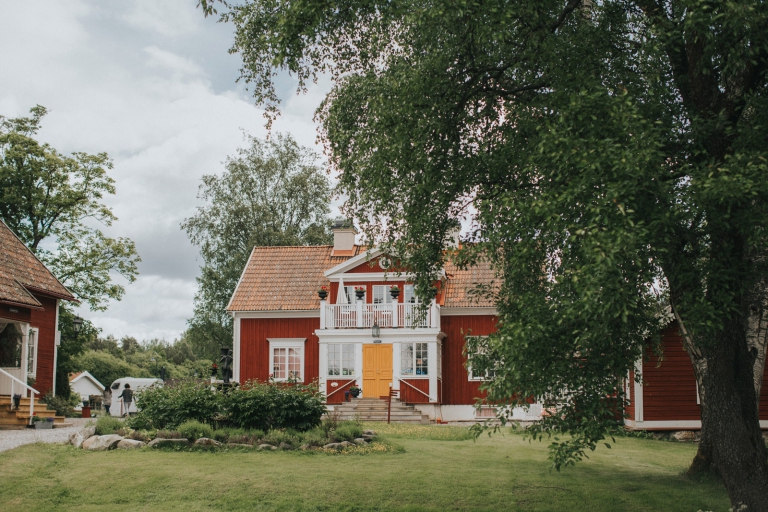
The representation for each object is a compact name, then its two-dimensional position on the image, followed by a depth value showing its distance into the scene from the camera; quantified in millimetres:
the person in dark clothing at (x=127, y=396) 26761
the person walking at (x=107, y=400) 30875
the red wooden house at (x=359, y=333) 26031
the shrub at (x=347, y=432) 14258
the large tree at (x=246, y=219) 35281
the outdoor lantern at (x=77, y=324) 24217
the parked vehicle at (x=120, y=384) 41741
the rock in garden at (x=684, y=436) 19516
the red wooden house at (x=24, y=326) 20016
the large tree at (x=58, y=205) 31250
